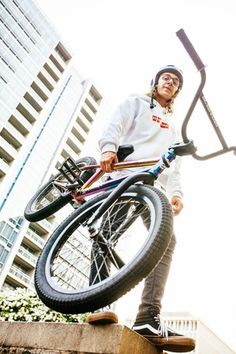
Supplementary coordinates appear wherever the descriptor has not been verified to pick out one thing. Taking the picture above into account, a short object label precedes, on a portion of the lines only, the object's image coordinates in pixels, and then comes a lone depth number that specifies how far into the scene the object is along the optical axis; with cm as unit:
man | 255
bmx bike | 194
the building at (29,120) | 3781
